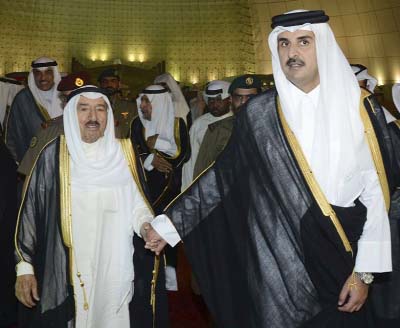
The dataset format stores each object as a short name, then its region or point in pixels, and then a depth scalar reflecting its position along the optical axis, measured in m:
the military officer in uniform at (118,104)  6.45
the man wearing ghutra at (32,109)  5.41
